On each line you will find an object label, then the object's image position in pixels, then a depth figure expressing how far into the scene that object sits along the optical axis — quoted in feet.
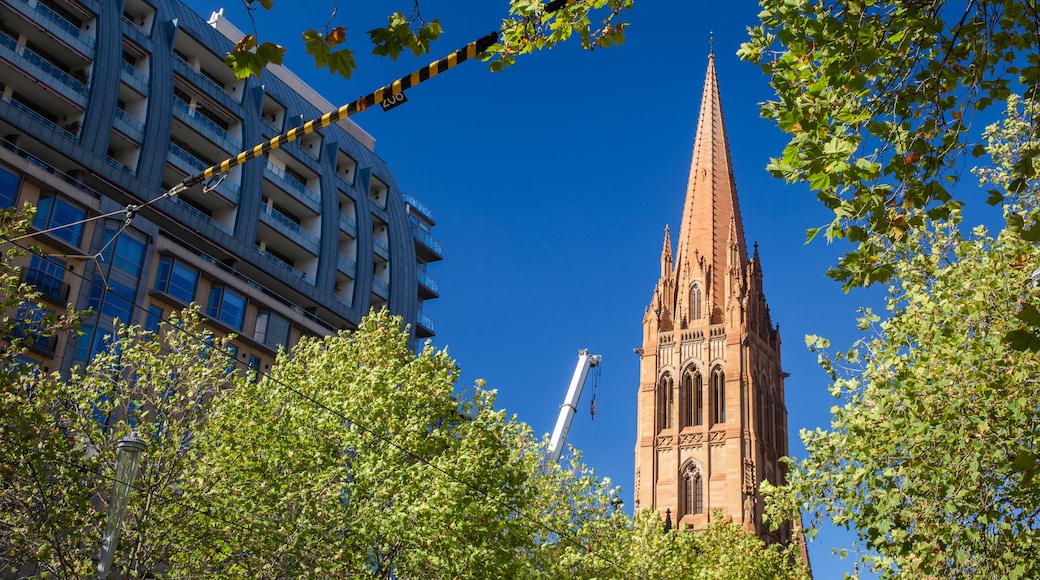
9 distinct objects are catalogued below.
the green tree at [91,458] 62.75
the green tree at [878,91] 32.35
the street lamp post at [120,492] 48.83
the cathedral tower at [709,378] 266.57
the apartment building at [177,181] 141.28
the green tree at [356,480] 70.54
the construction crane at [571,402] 323.37
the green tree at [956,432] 48.42
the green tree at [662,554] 102.50
